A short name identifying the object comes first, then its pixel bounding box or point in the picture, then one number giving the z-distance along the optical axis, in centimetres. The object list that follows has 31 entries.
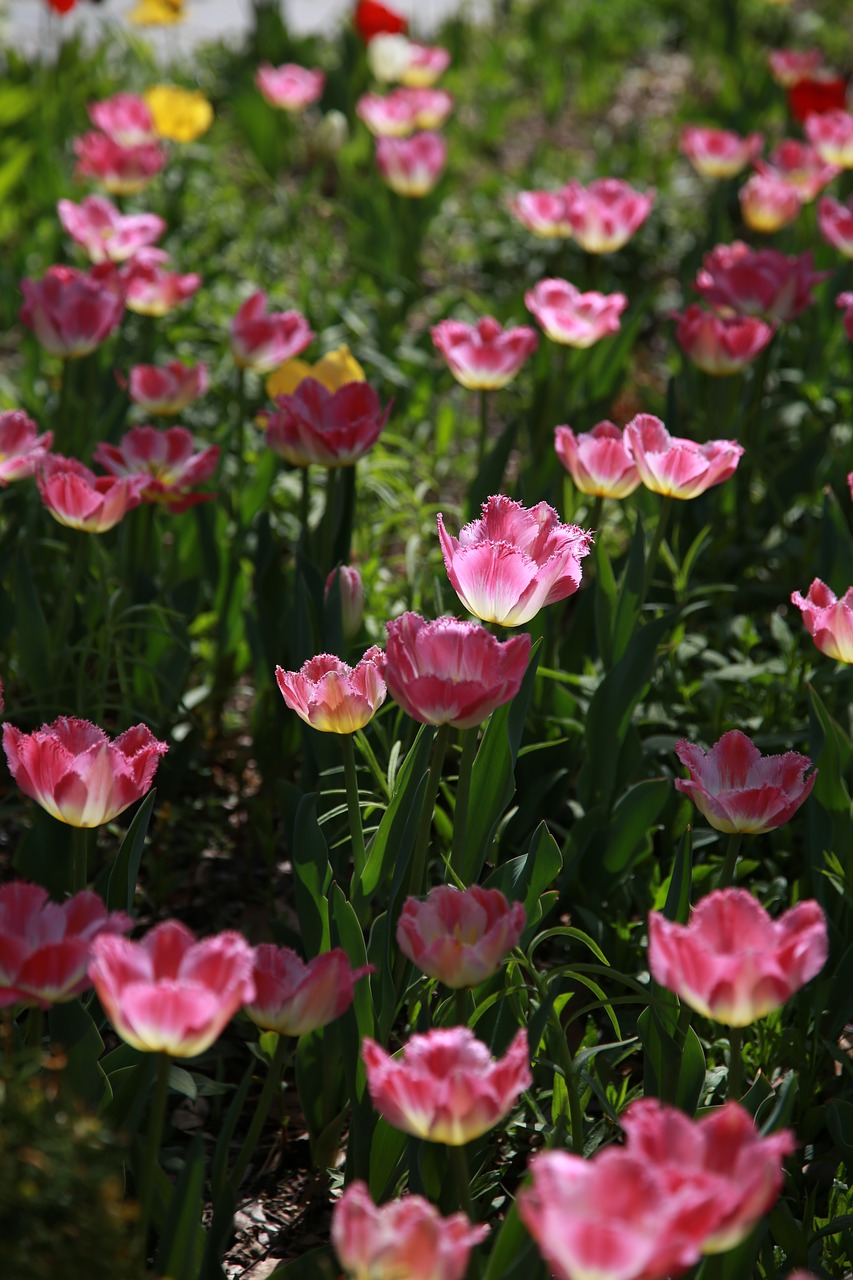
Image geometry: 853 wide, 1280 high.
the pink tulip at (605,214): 313
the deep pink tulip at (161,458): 238
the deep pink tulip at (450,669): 190
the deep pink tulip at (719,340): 261
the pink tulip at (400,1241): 172
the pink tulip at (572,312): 269
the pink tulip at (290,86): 439
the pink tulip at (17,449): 229
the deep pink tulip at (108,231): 299
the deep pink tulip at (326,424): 230
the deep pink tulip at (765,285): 278
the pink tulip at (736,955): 181
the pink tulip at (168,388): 252
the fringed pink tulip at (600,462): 226
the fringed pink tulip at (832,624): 208
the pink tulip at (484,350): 254
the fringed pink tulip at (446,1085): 180
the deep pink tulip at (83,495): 223
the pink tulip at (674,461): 221
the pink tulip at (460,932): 187
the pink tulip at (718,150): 404
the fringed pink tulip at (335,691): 200
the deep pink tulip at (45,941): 184
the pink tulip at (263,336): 255
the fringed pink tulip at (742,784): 199
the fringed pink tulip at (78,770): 195
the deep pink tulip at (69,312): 250
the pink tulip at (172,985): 178
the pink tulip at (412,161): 373
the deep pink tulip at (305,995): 188
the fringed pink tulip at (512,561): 199
